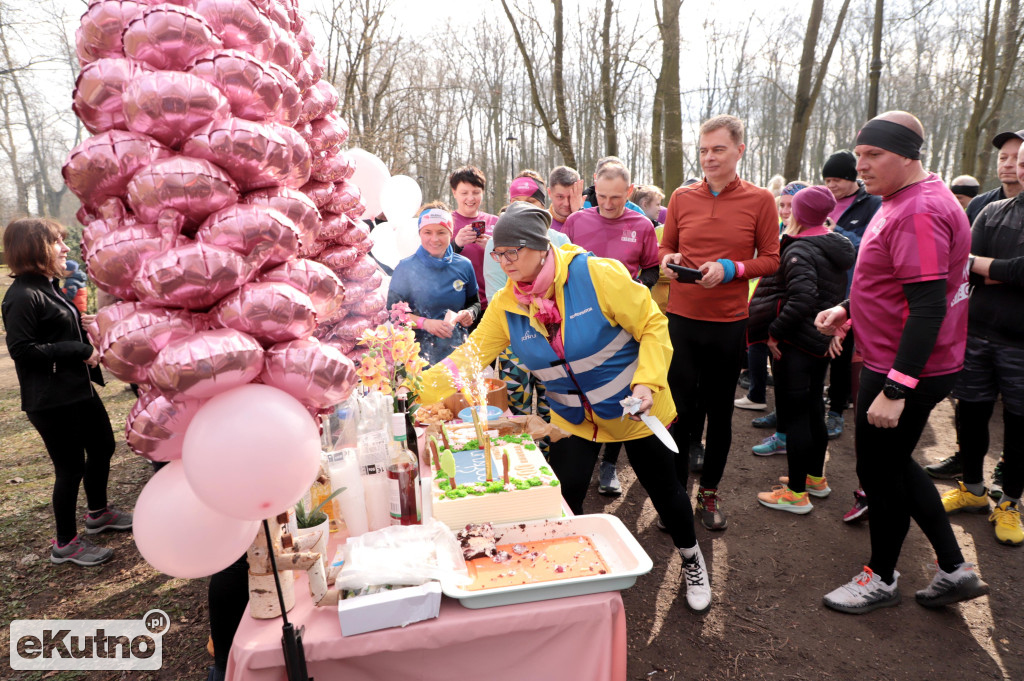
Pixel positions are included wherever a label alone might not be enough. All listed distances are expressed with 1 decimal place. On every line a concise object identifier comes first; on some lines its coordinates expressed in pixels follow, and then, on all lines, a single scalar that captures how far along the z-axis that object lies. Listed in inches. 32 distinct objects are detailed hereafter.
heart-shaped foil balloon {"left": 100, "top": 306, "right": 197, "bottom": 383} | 50.3
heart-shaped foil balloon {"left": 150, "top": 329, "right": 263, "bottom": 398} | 48.3
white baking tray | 57.9
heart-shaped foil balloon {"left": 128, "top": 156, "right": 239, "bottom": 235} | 49.7
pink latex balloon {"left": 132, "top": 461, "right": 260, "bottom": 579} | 53.7
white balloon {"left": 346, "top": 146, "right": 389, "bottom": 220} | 167.6
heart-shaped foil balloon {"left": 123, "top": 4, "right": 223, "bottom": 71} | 50.2
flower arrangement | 80.2
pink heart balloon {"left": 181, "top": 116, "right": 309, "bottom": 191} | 51.4
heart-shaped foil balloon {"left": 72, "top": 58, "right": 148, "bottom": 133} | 49.7
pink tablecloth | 54.3
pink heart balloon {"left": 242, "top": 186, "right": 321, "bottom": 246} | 55.8
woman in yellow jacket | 87.9
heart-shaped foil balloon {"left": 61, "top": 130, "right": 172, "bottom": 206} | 49.9
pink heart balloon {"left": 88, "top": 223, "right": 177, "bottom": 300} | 50.4
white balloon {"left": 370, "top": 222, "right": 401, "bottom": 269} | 198.5
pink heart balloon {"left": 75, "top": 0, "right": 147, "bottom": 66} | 51.1
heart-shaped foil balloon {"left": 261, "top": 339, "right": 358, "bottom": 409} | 53.4
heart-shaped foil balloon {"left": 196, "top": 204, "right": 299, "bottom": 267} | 51.5
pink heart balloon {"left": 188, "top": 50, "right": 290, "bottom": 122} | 52.1
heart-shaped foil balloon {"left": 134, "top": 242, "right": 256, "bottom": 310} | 49.2
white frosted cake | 71.4
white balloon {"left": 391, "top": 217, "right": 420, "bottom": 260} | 206.1
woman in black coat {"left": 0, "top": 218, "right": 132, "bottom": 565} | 125.6
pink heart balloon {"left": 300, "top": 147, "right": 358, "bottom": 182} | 92.3
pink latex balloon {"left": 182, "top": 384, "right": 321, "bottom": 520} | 48.1
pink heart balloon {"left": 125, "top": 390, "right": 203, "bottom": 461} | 54.0
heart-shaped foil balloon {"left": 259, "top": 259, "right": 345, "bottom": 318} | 57.0
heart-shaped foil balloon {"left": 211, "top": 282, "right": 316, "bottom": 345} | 51.8
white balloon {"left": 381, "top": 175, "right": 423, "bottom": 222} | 188.9
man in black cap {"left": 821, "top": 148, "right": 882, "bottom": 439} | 167.8
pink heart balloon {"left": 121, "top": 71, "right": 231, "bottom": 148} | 49.5
